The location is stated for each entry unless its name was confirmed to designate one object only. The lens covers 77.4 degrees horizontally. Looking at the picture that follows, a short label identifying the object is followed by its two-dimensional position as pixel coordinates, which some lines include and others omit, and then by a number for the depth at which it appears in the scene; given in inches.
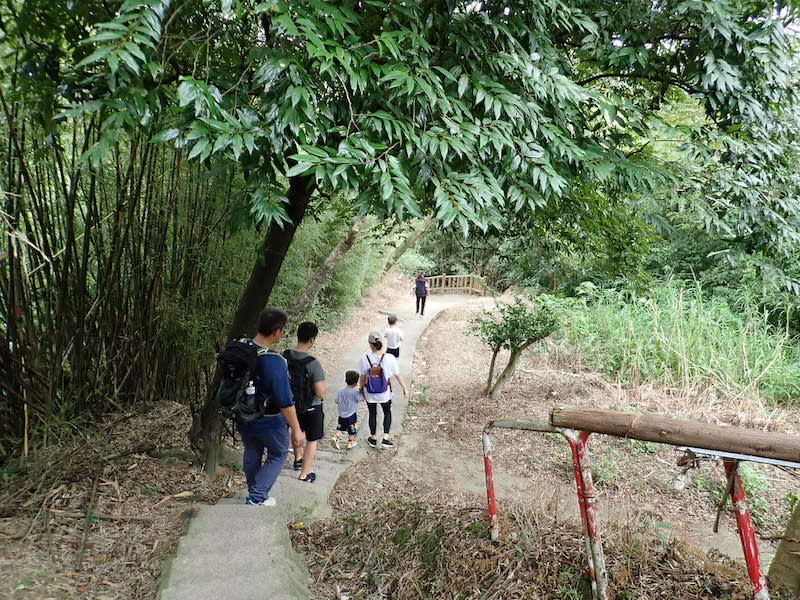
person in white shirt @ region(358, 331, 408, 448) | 202.2
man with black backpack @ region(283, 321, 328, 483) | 142.9
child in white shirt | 289.1
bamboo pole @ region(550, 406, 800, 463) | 56.2
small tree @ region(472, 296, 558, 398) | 258.5
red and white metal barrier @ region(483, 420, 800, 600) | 59.8
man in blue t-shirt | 115.3
